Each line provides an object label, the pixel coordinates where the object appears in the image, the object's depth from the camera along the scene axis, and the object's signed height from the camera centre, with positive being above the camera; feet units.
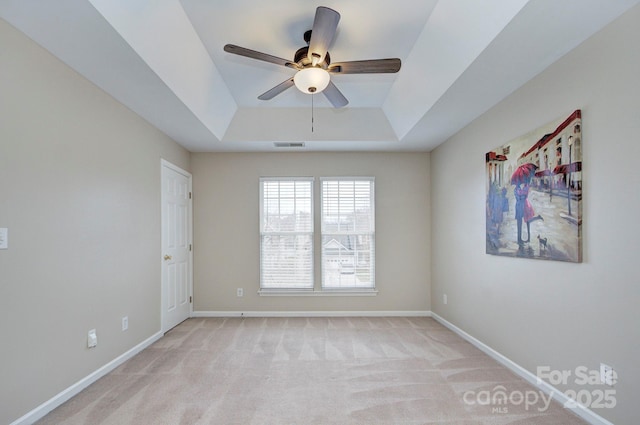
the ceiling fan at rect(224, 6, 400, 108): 7.59 +3.78
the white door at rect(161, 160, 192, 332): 13.53 -1.20
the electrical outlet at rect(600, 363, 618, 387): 6.65 -3.21
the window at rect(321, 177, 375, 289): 16.26 -0.79
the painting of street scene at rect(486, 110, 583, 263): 7.54 +0.55
